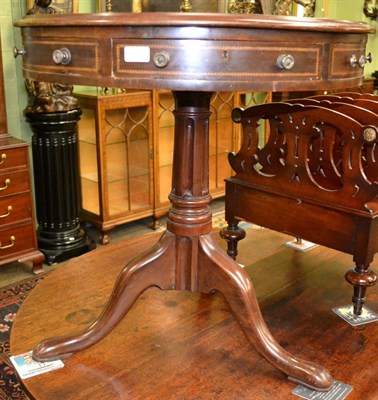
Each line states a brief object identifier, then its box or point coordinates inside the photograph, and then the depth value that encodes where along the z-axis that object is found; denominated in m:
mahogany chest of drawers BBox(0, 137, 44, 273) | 2.49
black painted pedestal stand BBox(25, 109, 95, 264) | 2.73
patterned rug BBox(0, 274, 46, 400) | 1.75
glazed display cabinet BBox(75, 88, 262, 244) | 2.97
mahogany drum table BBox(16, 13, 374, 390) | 0.86
